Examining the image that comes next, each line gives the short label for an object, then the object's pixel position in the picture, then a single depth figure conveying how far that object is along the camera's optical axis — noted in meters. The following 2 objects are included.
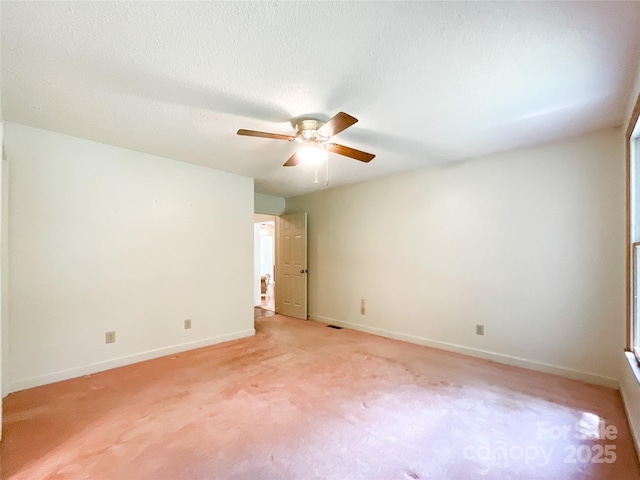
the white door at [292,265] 5.43
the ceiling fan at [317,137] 2.07
